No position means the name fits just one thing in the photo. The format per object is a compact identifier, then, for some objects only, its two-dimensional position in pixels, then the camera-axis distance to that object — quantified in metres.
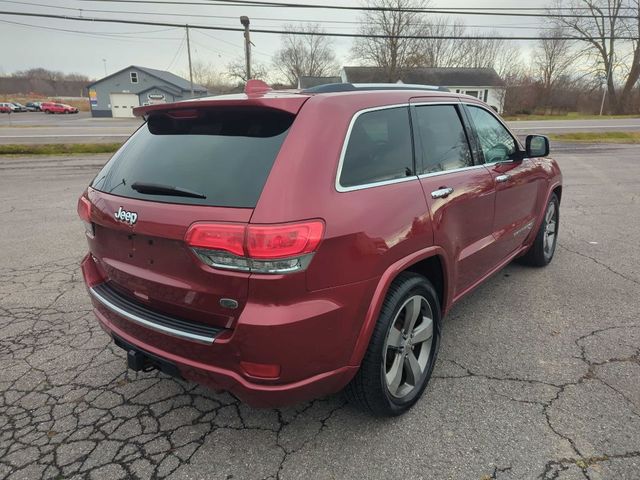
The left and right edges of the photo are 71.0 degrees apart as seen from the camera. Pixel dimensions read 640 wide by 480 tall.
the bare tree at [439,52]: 48.27
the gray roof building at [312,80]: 51.23
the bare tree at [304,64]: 65.69
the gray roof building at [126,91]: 55.22
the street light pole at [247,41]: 22.84
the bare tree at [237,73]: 52.84
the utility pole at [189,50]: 40.16
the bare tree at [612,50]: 41.81
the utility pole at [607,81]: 43.50
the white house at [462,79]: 49.54
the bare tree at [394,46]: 42.97
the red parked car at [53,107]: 58.75
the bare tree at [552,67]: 47.91
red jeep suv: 1.91
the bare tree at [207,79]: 80.44
